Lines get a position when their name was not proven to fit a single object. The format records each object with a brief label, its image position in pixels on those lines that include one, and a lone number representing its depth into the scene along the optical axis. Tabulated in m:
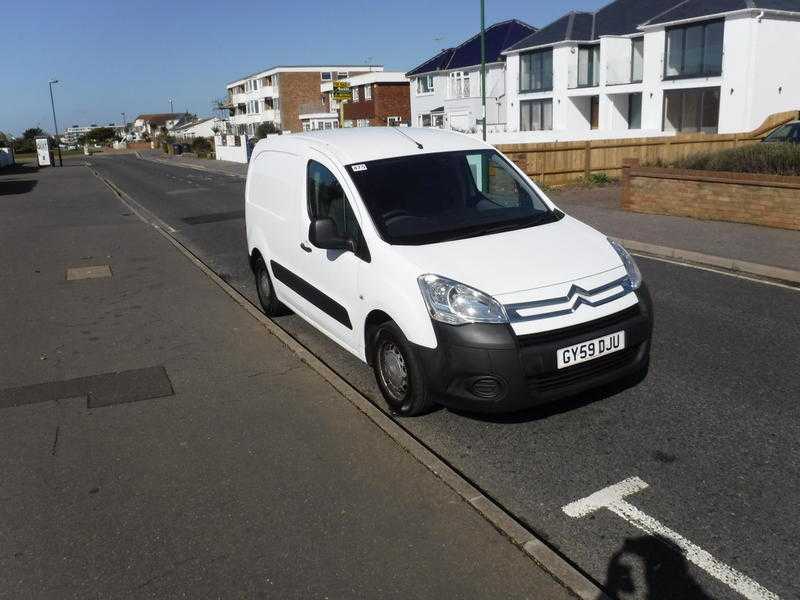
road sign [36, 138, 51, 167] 59.66
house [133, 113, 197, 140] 163.00
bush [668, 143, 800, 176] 13.04
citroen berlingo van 4.36
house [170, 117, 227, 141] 123.84
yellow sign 30.81
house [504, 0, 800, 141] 31.66
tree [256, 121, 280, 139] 75.89
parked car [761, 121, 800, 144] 19.41
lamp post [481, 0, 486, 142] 20.49
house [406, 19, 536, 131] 51.22
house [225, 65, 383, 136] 87.00
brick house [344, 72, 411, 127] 65.25
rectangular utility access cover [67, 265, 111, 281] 10.61
